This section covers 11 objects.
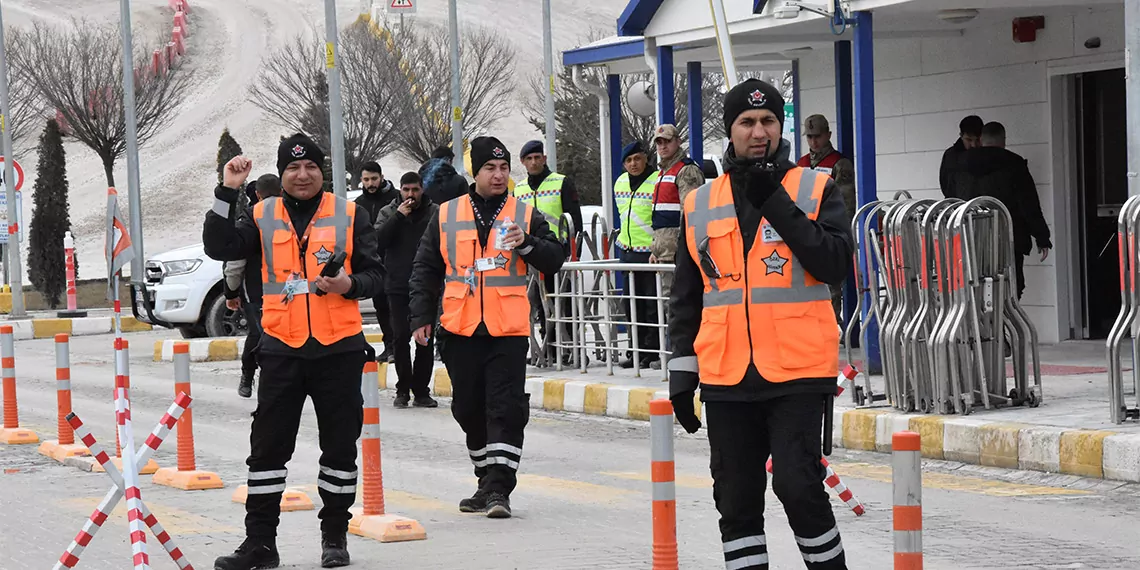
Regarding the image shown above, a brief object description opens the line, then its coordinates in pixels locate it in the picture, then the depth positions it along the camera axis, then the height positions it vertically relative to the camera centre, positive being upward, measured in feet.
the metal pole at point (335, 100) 69.31 +6.71
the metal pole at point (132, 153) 98.43 +6.96
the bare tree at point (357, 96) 164.96 +16.94
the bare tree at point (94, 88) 161.07 +18.64
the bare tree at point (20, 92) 189.16 +20.30
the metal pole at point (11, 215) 98.09 +3.53
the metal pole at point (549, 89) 103.45 +10.01
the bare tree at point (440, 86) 175.42 +19.16
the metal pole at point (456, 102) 98.68 +9.37
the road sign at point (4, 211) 100.48 +4.10
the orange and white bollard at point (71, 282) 98.48 -0.32
